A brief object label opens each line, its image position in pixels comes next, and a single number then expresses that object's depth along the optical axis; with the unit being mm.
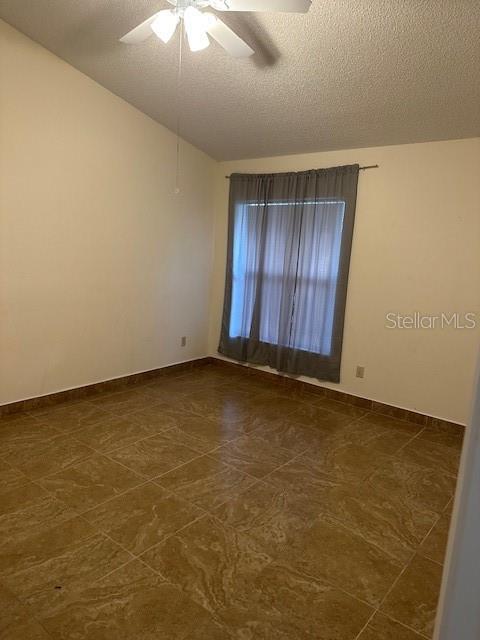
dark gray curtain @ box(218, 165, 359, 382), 3834
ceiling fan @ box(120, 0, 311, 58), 1892
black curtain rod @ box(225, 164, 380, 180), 3578
